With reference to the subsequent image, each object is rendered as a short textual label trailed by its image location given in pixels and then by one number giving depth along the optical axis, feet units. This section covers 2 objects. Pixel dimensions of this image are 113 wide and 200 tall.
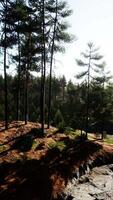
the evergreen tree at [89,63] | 60.63
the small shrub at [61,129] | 51.05
